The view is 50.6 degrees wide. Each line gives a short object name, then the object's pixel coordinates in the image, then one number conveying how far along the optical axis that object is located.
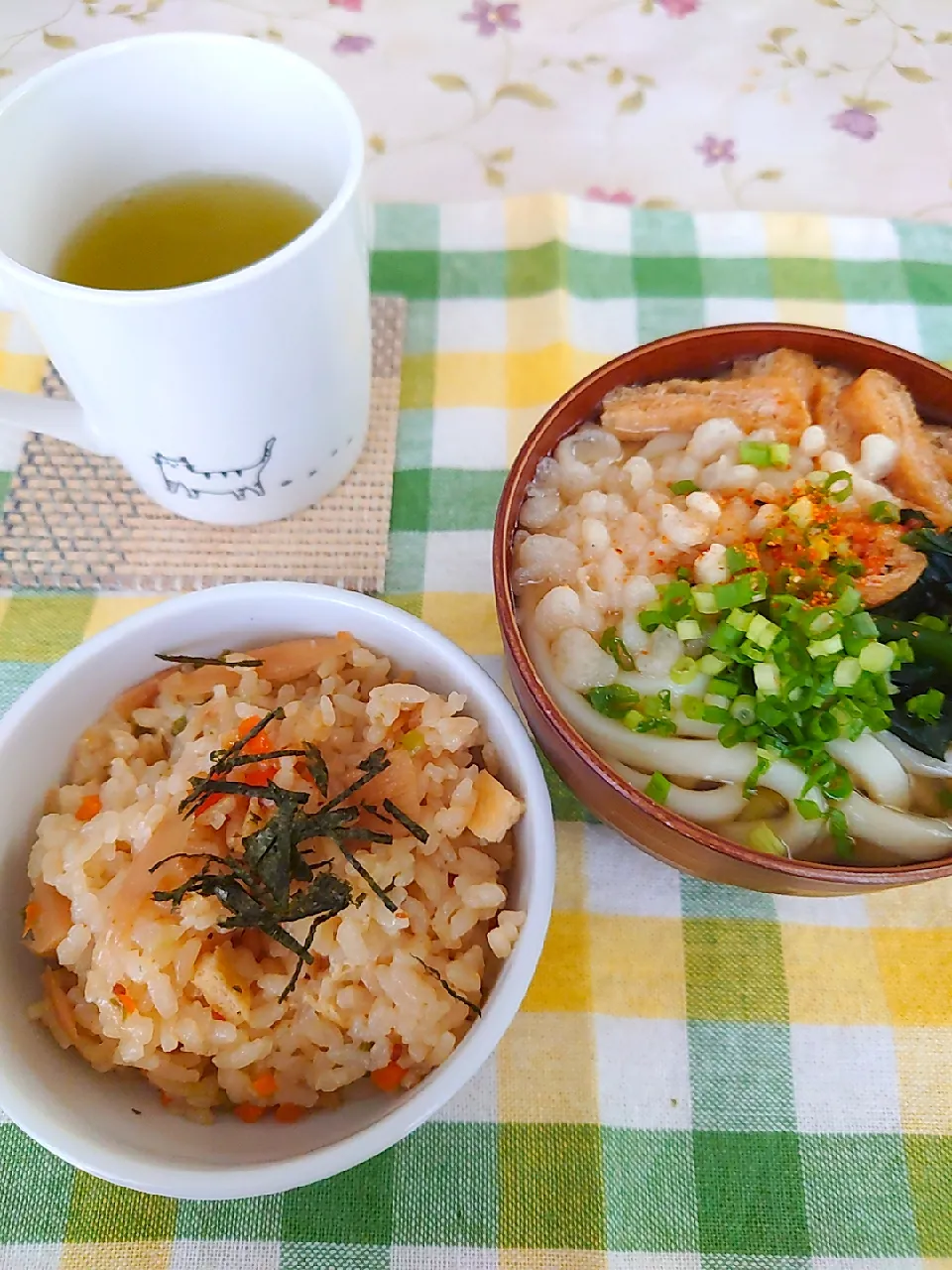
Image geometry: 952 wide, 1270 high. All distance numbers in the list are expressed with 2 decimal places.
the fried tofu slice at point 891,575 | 0.24
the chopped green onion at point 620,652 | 0.24
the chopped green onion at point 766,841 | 0.22
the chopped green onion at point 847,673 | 0.22
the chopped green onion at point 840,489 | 0.25
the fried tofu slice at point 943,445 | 0.26
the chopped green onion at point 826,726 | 0.22
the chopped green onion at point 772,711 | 0.22
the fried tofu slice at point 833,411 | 0.27
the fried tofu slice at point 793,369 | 0.27
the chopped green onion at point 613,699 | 0.24
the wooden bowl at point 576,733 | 0.20
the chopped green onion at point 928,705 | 0.23
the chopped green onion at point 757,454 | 0.25
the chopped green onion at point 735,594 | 0.23
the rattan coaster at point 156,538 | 0.30
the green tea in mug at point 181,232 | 0.26
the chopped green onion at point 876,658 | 0.22
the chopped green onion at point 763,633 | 0.22
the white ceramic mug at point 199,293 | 0.23
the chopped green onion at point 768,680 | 0.22
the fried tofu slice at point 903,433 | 0.26
